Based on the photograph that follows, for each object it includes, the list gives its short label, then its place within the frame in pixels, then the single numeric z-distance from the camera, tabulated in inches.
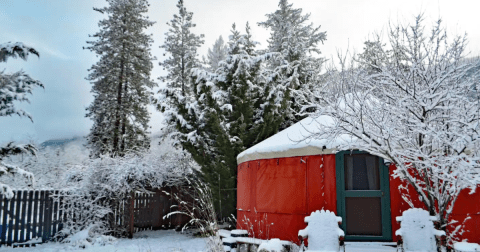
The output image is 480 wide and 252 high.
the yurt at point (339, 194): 218.8
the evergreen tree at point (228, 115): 368.2
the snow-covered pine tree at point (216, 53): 1031.6
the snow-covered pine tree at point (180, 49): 750.5
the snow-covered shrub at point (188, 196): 402.0
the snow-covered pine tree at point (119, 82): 608.1
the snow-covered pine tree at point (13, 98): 245.8
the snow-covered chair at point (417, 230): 193.0
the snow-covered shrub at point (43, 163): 573.3
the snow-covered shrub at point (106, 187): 332.5
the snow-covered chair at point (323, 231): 204.4
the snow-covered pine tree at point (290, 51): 406.7
